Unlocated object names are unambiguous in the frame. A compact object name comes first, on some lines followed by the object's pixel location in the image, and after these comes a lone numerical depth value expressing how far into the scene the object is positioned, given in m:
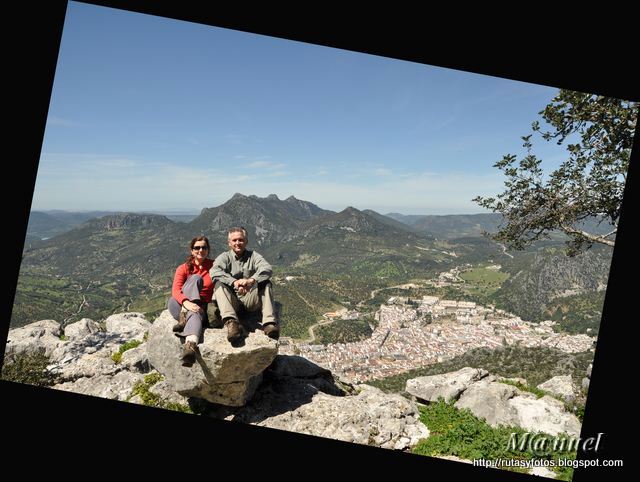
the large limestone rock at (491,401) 6.94
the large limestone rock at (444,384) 8.33
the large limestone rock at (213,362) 5.56
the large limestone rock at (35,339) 9.33
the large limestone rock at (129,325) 10.53
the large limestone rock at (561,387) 8.32
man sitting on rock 5.50
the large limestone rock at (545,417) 6.66
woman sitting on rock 5.47
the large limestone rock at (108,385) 7.19
